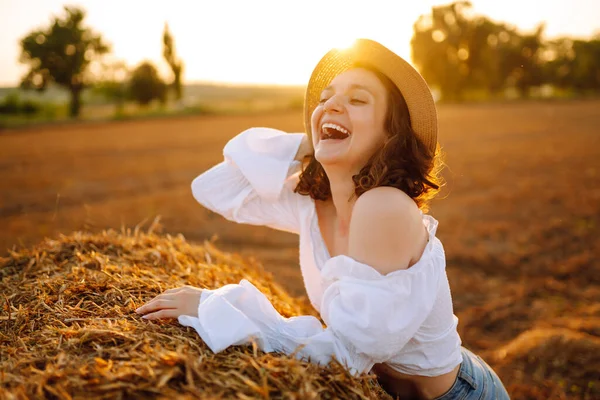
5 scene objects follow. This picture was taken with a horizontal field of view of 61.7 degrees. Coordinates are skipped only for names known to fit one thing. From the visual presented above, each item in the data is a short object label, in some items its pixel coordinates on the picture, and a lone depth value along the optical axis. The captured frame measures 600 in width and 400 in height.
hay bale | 1.69
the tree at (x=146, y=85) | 65.25
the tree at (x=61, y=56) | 52.16
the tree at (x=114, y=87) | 60.31
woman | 1.86
